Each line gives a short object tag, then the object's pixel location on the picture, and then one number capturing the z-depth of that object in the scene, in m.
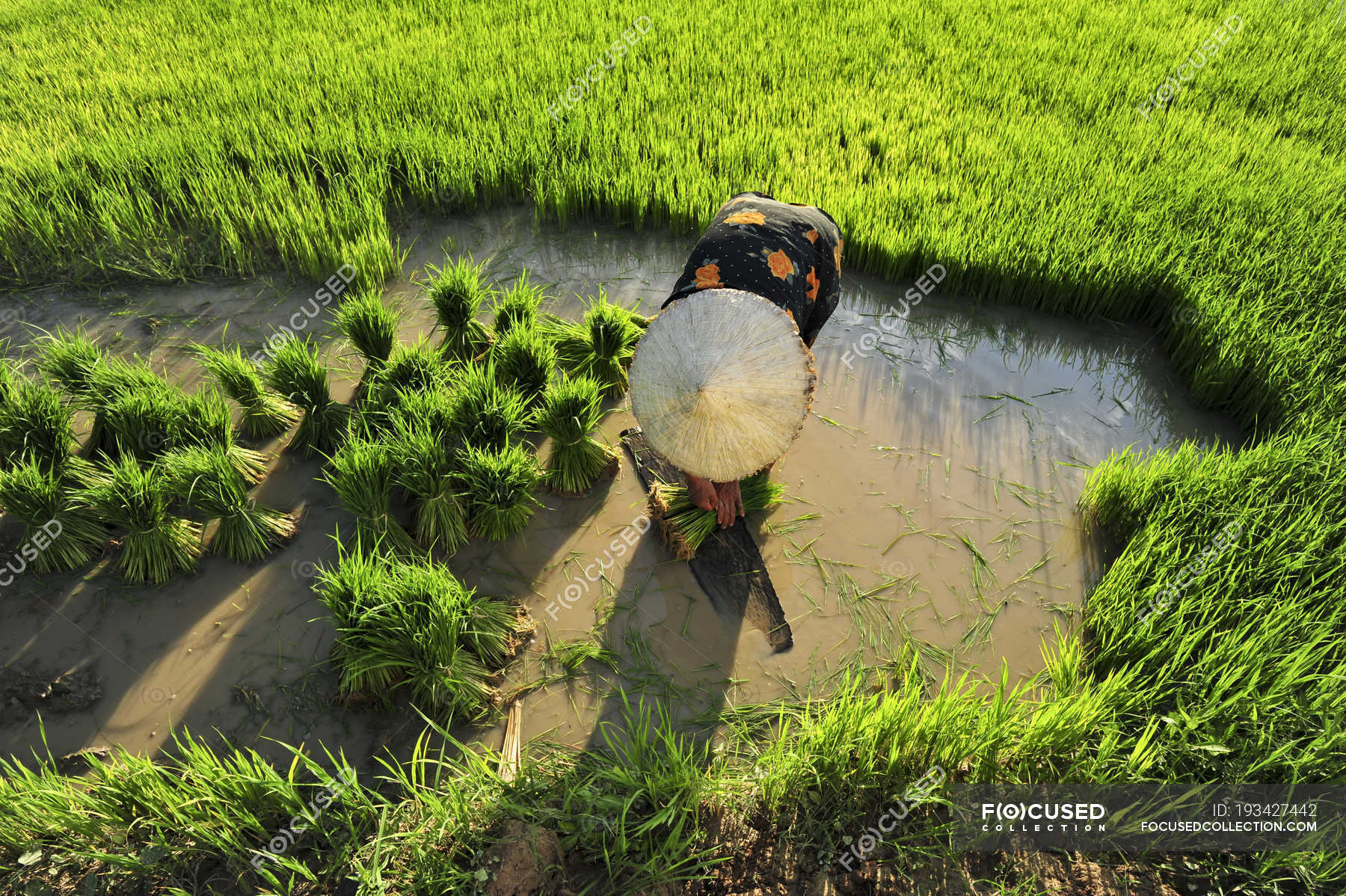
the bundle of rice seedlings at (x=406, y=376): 2.78
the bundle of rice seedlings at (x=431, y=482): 2.41
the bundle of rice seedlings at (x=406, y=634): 1.99
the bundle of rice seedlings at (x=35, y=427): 2.54
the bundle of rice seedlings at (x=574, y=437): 2.62
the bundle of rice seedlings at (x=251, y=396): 2.79
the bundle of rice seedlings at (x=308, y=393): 2.75
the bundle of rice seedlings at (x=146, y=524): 2.31
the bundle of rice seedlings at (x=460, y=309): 3.13
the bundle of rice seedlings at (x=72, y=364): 2.76
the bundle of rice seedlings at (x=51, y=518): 2.31
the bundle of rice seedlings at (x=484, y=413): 2.57
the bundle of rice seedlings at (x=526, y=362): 2.89
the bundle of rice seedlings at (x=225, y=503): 2.39
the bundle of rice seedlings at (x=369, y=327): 2.94
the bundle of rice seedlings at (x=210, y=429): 2.64
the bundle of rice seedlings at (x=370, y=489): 2.35
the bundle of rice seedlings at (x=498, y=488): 2.42
